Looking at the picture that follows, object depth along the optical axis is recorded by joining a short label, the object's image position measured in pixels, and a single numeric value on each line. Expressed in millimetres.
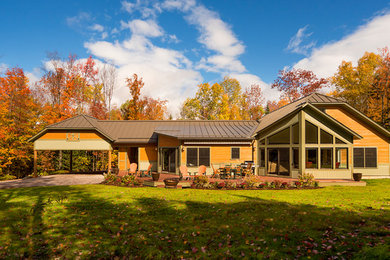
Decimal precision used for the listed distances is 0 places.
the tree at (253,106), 41719
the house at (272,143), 16312
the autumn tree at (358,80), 35438
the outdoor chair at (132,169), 17509
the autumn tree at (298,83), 37562
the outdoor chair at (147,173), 17703
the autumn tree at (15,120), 21500
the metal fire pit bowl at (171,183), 13945
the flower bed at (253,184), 13695
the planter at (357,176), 14992
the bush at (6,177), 21100
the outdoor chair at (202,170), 16109
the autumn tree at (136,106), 31312
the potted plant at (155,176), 14550
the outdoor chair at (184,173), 15945
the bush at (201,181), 13852
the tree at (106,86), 34219
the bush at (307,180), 14094
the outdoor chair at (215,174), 16617
